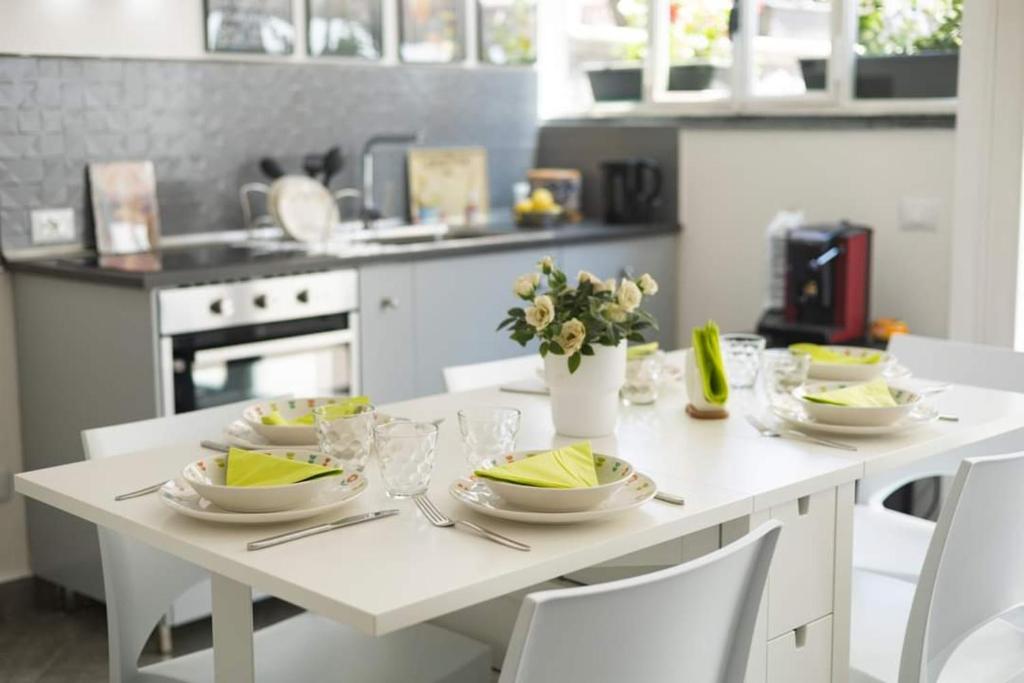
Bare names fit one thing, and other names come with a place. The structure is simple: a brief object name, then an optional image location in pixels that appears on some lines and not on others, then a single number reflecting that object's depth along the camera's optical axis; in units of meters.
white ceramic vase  2.36
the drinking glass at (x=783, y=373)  2.62
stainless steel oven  3.54
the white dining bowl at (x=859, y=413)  2.40
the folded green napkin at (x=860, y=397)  2.46
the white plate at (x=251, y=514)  1.84
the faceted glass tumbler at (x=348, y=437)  2.09
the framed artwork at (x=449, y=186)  4.98
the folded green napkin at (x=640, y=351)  2.71
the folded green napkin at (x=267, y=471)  1.93
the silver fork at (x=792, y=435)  2.35
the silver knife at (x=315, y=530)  1.78
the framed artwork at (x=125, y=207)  4.03
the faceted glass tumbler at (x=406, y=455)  1.96
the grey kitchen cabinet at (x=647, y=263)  4.65
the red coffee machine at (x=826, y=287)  4.21
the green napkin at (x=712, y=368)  2.52
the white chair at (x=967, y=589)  2.04
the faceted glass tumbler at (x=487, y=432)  2.13
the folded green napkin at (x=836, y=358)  2.86
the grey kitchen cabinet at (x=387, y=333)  3.99
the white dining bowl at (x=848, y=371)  2.79
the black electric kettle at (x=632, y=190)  5.03
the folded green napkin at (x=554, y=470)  1.91
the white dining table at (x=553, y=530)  1.66
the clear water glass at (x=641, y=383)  2.67
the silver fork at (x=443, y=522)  1.79
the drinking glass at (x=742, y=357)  2.77
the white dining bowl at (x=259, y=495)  1.86
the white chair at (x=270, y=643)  2.19
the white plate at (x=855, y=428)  2.40
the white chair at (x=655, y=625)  1.47
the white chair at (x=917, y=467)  2.85
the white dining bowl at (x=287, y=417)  2.28
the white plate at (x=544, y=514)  1.85
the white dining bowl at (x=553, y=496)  1.87
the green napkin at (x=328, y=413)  2.29
